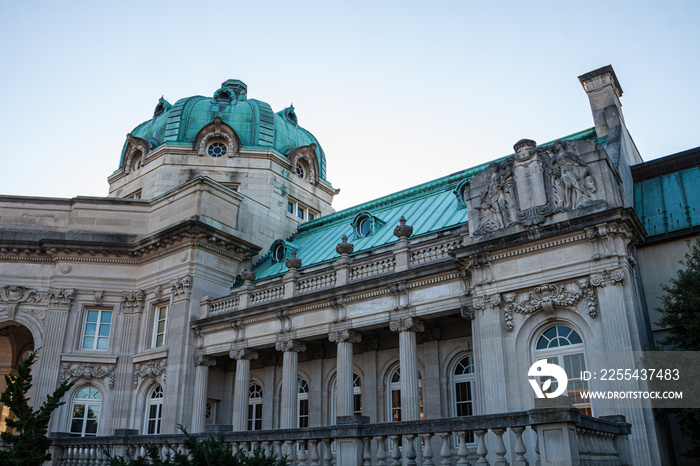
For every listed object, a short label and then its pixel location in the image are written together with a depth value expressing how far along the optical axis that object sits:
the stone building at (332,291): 16.66
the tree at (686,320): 15.05
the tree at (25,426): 16.56
